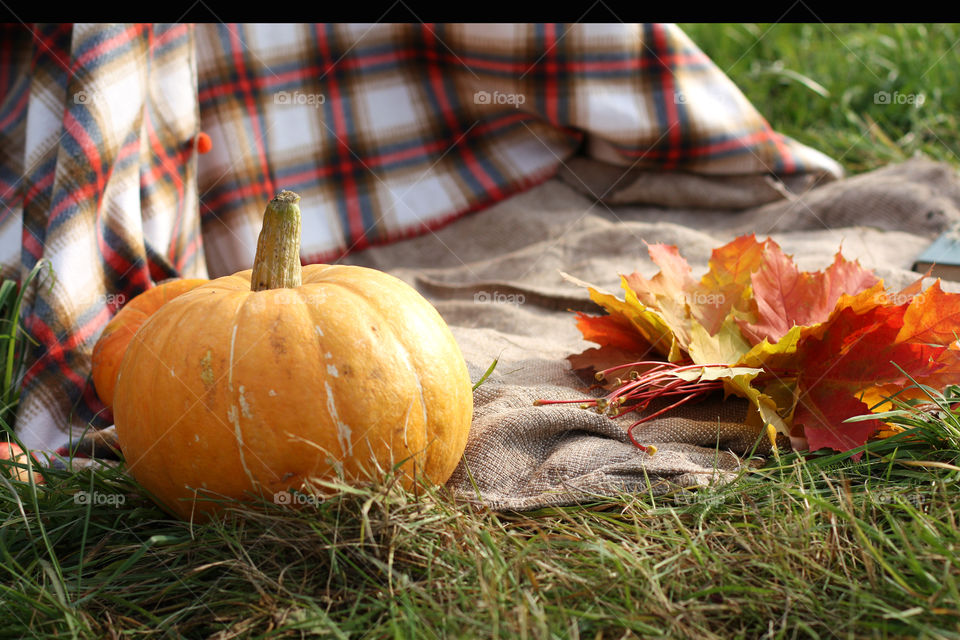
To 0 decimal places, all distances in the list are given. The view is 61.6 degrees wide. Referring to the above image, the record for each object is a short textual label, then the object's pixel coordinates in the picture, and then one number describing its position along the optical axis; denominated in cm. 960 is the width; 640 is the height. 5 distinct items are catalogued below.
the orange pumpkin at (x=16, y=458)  147
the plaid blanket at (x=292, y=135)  193
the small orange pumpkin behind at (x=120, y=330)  174
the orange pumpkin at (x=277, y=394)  120
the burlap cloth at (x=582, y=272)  141
